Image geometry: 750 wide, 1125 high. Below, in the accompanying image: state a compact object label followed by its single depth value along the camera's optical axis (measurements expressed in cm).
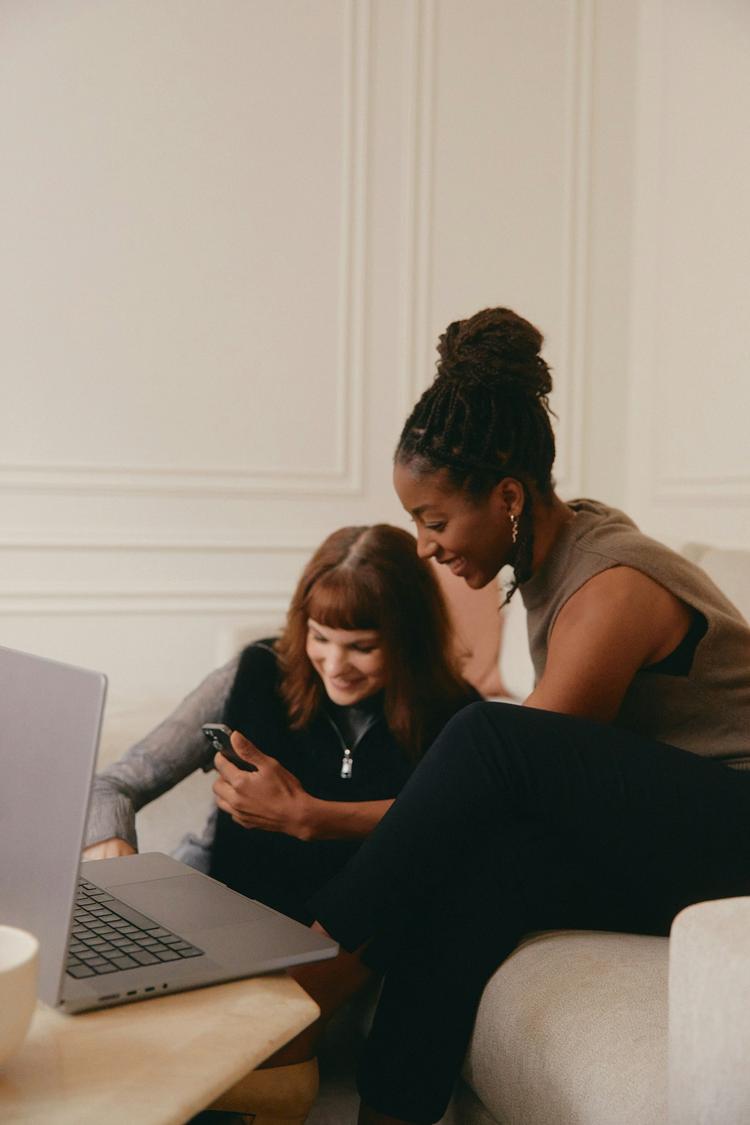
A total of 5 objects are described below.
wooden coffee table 72
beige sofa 95
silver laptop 82
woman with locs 127
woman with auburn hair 163
